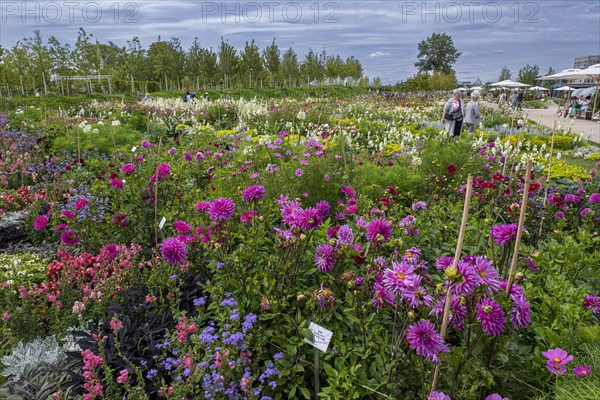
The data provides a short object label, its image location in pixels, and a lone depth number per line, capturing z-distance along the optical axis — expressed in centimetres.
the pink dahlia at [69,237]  318
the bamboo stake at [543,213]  356
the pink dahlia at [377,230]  183
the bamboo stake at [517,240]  165
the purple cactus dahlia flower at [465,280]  140
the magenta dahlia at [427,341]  144
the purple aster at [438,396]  144
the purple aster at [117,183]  360
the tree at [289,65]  4106
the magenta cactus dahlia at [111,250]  292
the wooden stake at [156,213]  343
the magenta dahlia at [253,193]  232
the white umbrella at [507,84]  3331
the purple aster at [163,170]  353
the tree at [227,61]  3442
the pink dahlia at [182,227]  270
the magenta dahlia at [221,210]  223
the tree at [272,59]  3709
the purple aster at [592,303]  204
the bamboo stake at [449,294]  146
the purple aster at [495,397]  152
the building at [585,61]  8394
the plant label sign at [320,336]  176
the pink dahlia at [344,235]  186
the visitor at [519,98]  2862
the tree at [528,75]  5843
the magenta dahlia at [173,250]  225
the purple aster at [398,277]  147
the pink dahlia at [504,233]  180
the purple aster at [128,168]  362
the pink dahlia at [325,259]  186
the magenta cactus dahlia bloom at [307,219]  187
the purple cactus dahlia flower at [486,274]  141
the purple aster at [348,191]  299
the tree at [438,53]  7256
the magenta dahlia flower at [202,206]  261
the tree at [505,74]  6956
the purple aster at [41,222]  351
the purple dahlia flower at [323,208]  213
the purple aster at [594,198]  345
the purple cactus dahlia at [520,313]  154
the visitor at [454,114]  919
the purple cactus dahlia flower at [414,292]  146
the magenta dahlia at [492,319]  145
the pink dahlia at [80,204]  330
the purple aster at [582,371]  162
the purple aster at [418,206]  282
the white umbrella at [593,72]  1807
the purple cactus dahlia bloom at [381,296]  167
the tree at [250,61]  3606
